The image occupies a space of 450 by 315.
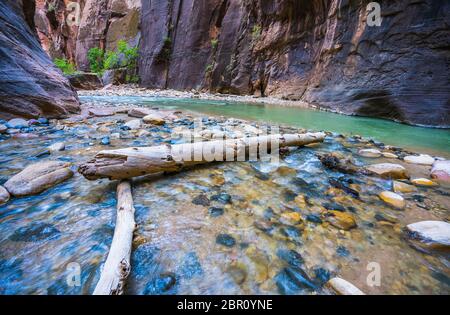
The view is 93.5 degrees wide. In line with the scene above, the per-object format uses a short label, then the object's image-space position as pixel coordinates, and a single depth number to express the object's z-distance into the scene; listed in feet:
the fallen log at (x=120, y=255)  3.05
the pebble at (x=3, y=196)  5.23
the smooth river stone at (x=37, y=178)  5.65
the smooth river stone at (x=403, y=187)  6.75
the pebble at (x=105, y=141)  10.03
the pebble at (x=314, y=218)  5.13
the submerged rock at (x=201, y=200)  5.67
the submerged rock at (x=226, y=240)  4.29
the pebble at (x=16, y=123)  11.49
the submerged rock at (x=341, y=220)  4.96
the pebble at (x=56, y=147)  8.83
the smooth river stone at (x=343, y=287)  3.25
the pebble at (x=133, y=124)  13.34
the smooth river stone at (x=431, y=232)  4.33
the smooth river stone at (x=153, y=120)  14.89
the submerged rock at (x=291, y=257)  3.92
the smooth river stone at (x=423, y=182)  7.23
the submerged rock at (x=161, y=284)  3.29
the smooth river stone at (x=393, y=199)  5.90
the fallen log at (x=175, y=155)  5.74
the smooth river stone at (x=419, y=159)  9.29
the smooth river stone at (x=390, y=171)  7.57
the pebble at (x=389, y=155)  9.97
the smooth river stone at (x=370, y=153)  10.06
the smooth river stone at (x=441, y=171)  7.74
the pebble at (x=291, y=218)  5.08
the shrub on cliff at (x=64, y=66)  72.51
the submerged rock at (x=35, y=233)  4.23
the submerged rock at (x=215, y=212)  5.20
